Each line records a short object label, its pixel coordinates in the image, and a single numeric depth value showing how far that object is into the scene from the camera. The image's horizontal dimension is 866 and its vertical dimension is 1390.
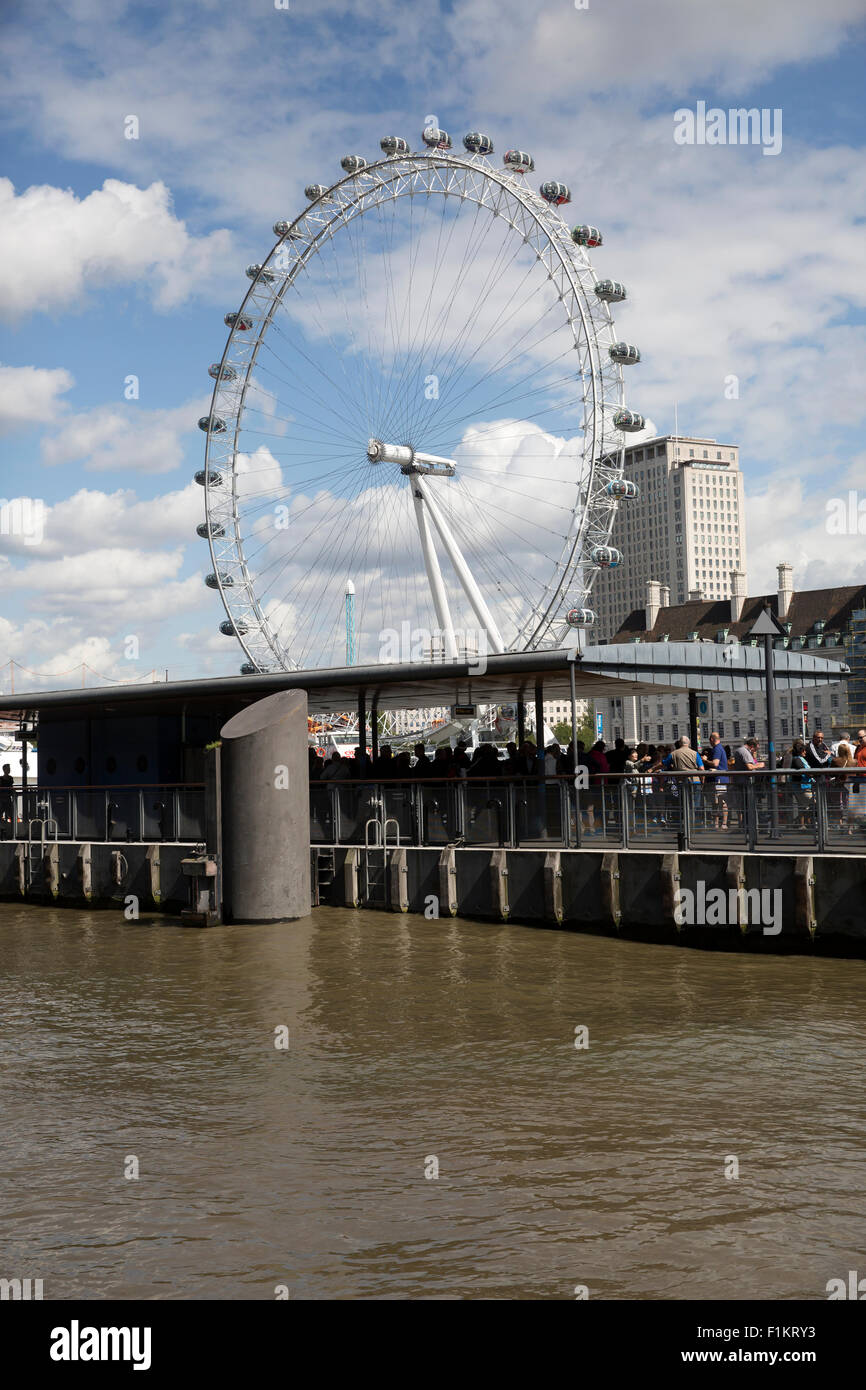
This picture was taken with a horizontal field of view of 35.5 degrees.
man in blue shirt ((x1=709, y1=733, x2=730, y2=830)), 19.34
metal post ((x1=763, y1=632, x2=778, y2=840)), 21.16
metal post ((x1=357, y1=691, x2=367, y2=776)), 31.04
